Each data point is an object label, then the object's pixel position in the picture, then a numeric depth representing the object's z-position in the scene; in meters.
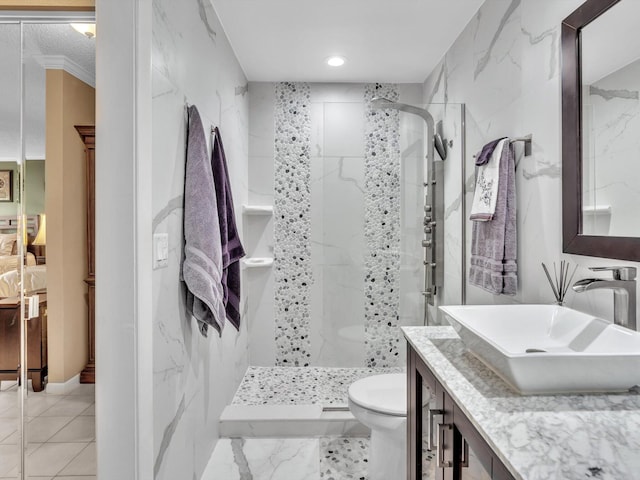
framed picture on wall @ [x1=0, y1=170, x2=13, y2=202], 1.63
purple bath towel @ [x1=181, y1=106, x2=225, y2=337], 1.63
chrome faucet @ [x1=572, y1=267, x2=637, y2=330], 1.11
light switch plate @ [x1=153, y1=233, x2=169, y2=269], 1.41
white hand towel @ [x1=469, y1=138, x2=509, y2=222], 1.81
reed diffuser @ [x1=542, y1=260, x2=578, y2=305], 1.42
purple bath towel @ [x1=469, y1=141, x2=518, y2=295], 1.76
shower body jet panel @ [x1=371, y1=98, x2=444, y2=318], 2.53
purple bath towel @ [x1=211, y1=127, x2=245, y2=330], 1.90
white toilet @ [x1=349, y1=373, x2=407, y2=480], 1.76
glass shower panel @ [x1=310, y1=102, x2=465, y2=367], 2.48
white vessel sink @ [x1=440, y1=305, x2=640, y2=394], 0.84
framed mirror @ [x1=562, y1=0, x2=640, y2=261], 1.14
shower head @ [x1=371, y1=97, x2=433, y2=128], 2.49
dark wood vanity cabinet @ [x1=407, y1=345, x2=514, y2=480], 0.79
